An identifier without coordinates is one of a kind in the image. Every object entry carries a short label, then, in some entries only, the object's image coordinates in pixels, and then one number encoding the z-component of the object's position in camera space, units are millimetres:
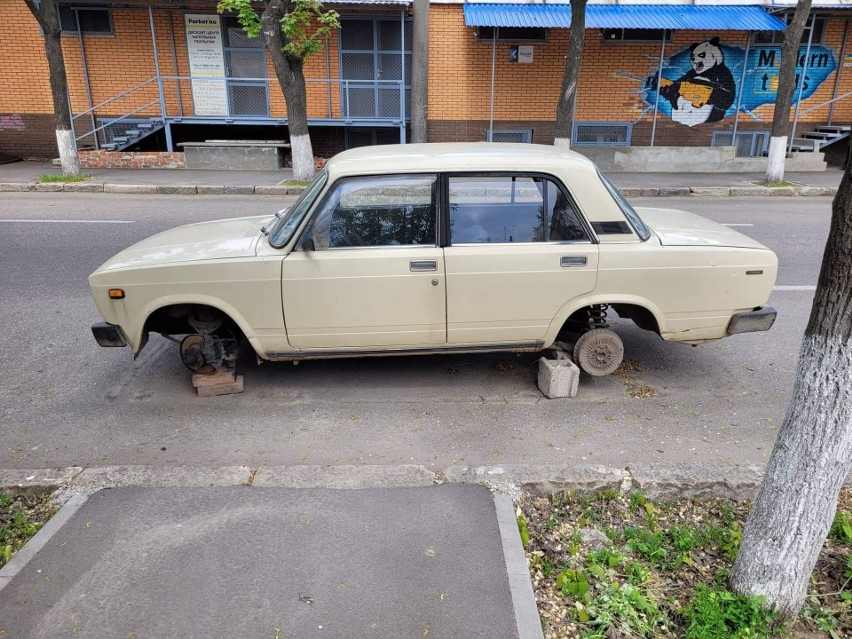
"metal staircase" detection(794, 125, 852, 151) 18177
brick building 17656
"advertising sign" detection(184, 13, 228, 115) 17812
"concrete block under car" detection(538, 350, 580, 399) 4812
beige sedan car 4473
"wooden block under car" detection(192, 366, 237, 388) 4875
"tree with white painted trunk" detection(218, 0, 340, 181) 13219
